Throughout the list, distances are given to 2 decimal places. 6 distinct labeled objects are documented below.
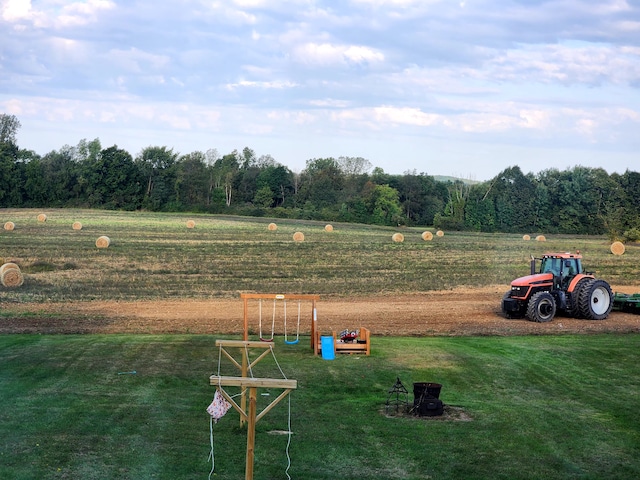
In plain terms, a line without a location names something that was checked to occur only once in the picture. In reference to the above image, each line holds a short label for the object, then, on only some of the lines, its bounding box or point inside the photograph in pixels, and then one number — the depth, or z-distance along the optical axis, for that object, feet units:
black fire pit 49.60
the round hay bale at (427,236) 225.35
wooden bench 67.62
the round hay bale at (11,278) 109.29
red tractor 88.69
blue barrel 66.18
